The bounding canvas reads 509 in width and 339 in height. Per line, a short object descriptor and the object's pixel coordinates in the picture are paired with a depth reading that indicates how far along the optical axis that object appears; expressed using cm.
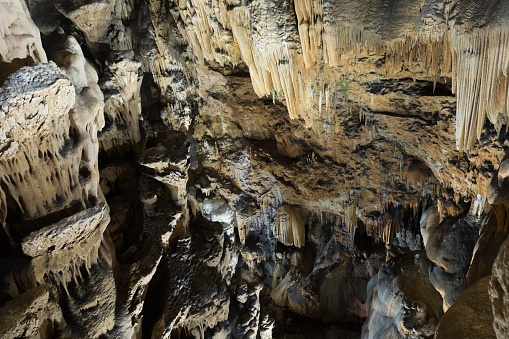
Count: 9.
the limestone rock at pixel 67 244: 304
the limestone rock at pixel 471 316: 201
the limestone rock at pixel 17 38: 275
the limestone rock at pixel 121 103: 503
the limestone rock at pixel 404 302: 491
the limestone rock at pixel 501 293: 161
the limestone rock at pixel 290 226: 755
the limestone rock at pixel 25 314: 247
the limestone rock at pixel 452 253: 432
